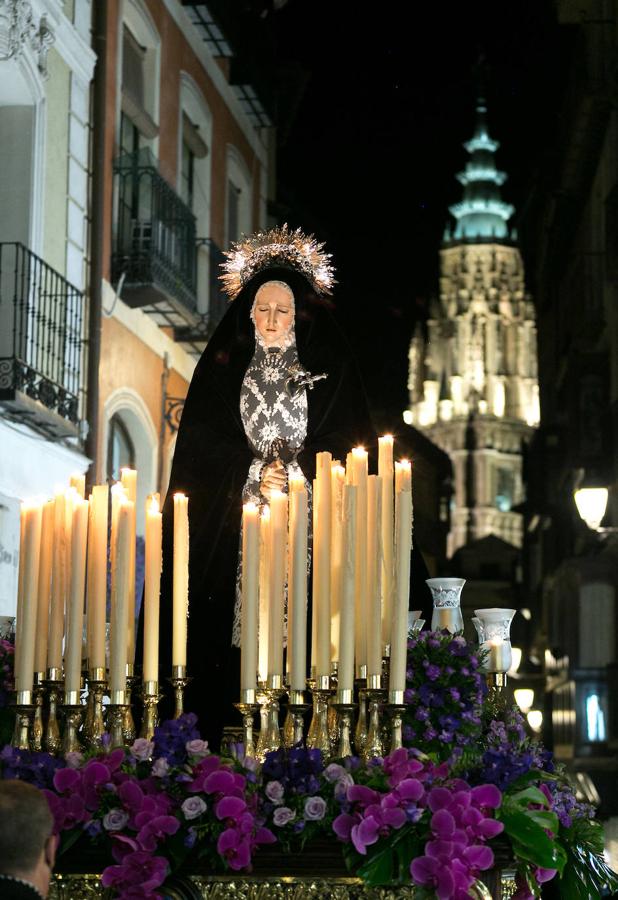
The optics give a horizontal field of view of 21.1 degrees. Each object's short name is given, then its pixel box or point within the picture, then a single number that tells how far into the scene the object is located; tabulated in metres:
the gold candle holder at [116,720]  4.36
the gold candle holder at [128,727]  4.45
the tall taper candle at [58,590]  4.47
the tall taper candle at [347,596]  4.13
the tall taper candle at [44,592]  4.55
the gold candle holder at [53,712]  4.47
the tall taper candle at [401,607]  4.18
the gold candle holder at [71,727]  4.36
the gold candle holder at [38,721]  4.45
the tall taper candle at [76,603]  4.34
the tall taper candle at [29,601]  4.34
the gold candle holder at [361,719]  4.38
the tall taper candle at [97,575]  4.44
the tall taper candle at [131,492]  4.59
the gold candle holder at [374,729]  4.26
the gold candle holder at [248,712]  4.17
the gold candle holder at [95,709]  4.44
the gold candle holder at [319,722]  4.32
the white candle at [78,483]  4.89
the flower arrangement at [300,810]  3.89
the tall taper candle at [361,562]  4.44
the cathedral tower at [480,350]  83.25
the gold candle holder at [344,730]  4.24
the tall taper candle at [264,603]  4.52
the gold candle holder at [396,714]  4.20
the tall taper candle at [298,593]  4.20
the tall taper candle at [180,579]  4.43
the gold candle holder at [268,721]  4.35
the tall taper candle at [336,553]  4.45
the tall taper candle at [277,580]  4.27
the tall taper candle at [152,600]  4.40
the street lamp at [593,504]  14.83
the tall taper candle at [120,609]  4.33
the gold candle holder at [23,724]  4.38
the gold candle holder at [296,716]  4.23
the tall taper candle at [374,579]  4.21
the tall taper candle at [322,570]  4.26
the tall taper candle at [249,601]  4.17
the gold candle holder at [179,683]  4.39
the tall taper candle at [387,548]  4.56
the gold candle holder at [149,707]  4.39
